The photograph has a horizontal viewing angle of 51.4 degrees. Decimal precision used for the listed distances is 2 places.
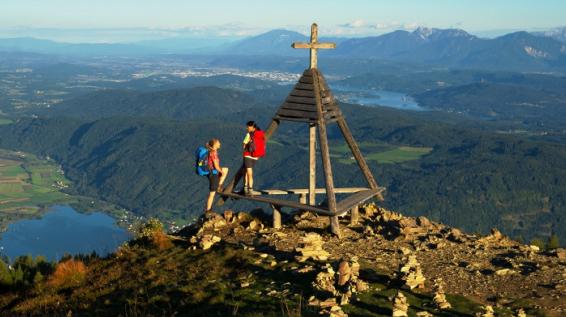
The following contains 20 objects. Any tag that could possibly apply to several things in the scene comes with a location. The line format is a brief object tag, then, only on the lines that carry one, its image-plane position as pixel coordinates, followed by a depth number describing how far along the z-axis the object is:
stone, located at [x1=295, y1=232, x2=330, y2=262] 19.50
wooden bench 22.50
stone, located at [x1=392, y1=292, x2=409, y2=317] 14.70
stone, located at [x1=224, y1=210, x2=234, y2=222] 25.55
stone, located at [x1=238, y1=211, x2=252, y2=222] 25.66
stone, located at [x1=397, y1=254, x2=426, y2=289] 16.88
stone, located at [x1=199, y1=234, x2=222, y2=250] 21.64
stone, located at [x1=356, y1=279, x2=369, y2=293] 16.44
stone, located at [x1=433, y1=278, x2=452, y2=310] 15.50
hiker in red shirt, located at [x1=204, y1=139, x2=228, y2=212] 23.97
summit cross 24.02
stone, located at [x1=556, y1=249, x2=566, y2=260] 20.71
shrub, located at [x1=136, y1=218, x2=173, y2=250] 22.52
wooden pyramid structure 22.73
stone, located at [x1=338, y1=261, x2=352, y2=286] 16.72
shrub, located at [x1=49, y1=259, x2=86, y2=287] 20.20
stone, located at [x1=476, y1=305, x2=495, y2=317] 14.83
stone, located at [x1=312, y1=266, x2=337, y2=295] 16.22
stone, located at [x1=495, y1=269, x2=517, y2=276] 18.53
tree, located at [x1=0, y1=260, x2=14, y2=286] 21.30
